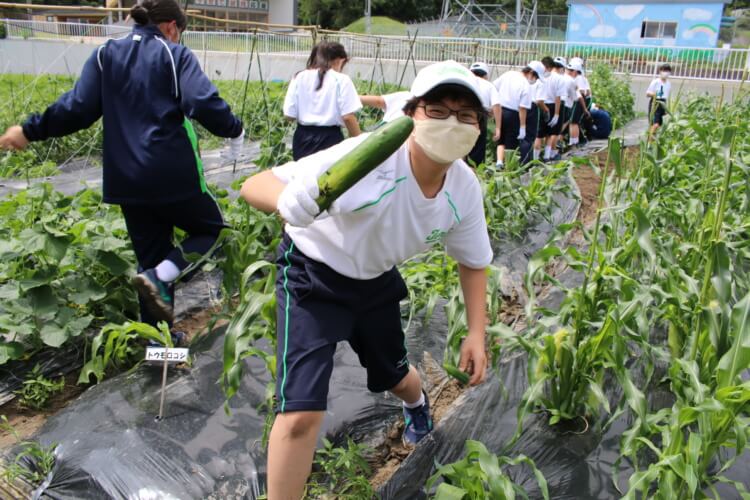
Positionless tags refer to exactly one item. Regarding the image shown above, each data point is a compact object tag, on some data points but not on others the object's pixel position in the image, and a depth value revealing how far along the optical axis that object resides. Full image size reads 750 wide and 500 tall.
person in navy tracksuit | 2.63
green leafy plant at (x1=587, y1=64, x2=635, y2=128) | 13.69
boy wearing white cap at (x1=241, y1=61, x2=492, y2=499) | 1.69
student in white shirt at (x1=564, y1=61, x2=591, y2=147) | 9.65
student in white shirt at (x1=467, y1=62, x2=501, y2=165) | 6.28
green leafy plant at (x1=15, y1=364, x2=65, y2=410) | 2.62
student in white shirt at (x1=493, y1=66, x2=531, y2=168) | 7.67
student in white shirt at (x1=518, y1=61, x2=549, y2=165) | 7.89
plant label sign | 2.40
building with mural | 29.53
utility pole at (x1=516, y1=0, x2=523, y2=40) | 31.91
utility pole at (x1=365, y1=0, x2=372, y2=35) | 29.58
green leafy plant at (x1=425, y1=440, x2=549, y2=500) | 1.77
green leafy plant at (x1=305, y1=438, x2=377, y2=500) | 2.05
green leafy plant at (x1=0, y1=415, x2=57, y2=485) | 2.14
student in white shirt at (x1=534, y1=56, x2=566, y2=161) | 8.92
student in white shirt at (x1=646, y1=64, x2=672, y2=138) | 10.46
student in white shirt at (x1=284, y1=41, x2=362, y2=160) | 4.64
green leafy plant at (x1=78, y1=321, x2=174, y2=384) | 2.62
